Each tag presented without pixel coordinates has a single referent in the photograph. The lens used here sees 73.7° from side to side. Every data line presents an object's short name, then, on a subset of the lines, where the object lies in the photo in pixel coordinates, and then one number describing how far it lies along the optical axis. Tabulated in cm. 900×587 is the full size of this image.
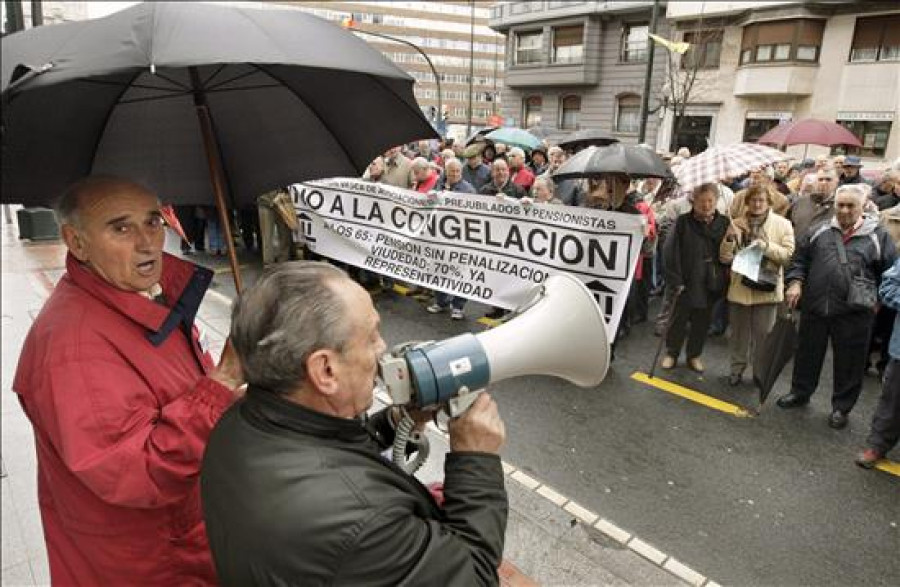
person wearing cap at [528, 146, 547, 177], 1155
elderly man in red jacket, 128
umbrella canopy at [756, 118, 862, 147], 927
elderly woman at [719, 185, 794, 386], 504
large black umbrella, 126
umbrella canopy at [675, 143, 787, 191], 491
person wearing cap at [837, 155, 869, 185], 759
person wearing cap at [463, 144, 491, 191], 901
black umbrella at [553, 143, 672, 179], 545
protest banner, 525
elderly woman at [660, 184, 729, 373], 527
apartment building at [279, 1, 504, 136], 8960
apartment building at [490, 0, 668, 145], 3089
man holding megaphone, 101
